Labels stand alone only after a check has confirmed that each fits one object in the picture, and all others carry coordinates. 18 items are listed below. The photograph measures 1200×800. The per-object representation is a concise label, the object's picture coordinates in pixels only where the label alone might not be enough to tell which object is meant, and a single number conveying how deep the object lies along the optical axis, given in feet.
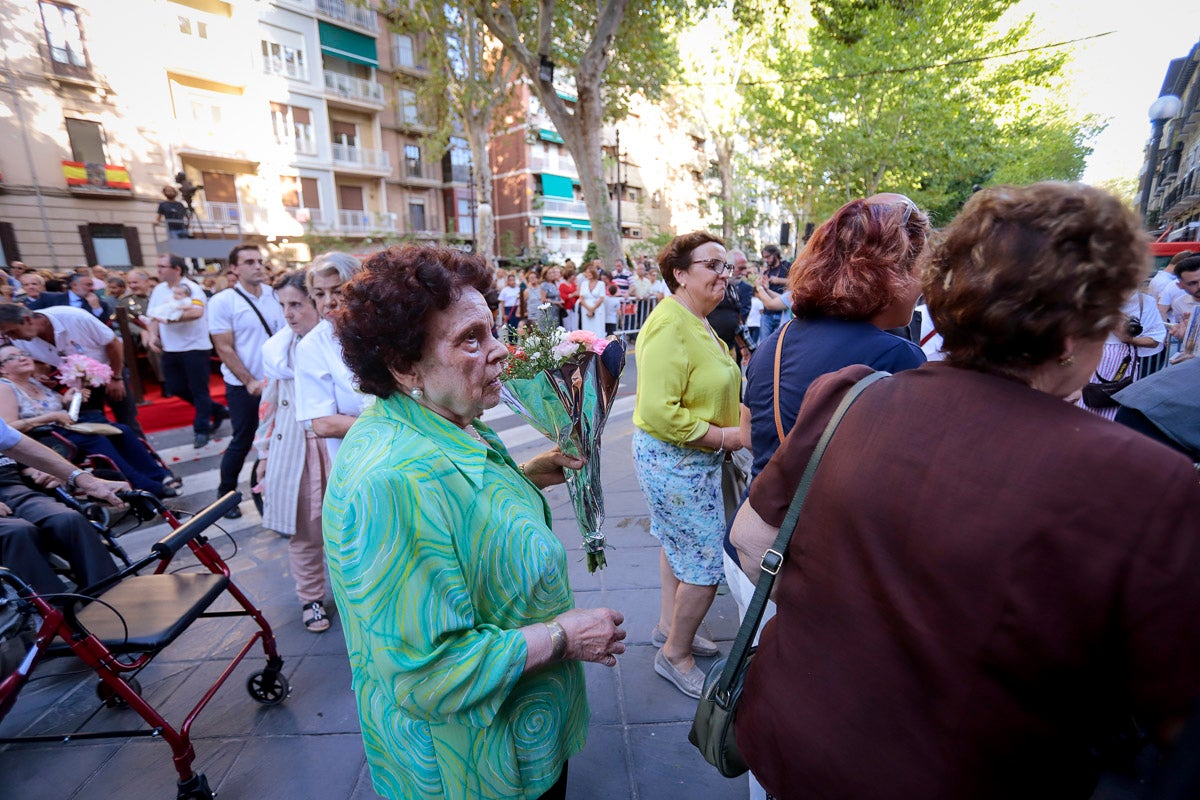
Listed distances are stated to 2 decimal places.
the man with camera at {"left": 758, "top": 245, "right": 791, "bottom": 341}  32.22
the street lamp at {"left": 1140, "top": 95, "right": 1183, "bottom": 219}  28.25
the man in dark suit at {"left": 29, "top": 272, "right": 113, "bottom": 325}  23.53
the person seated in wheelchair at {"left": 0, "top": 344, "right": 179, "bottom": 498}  12.03
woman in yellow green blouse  7.78
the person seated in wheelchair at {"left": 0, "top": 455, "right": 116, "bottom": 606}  8.70
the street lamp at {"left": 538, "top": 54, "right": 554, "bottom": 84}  36.52
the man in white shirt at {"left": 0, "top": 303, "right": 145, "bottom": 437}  14.16
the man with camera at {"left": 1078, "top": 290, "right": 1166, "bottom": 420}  15.23
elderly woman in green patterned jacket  3.68
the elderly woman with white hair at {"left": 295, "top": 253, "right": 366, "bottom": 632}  9.20
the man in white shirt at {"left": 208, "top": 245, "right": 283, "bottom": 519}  14.99
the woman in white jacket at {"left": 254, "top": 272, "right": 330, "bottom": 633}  10.28
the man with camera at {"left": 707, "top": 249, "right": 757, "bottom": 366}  20.48
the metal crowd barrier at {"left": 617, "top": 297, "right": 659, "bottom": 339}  45.77
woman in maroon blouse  2.41
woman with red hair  5.01
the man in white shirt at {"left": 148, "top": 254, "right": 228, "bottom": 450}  20.25
